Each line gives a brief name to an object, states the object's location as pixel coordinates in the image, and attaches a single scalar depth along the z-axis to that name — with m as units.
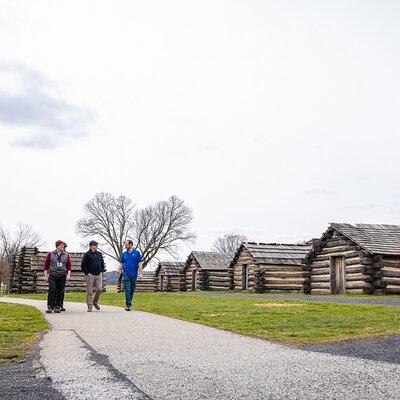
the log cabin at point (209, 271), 49.22
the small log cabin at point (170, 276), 58.62
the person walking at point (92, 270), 15.21
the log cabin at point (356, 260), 27.59
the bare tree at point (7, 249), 49.84
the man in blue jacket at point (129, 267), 15.45
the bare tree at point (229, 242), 100.75
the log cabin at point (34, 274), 38.47
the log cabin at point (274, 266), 37.88
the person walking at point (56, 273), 14.53
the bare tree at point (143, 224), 65.62
